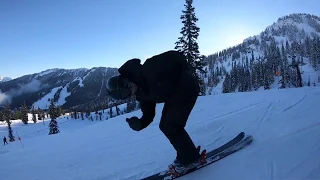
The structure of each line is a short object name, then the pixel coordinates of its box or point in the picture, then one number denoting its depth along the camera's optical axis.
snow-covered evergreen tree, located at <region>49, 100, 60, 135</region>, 58.38
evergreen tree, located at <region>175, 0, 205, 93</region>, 30.86
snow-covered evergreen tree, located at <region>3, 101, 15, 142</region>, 70.12
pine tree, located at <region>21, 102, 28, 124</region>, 108.56
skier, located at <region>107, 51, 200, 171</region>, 3.21
